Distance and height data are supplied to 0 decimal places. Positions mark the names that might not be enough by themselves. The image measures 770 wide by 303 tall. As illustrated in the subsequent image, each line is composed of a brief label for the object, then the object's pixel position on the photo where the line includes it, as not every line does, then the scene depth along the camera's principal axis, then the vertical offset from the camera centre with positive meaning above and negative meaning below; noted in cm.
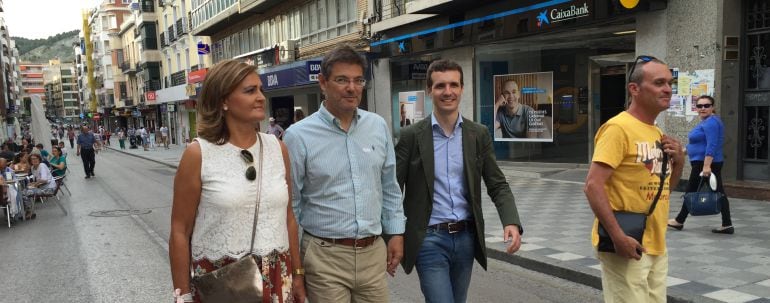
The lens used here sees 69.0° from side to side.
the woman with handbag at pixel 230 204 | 212 -34
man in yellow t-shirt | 278 -41
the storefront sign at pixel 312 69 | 1969 +153
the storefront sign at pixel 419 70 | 1750 +120
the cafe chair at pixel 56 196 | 1128 -159
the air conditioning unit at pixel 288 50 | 2428 +275
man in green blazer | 295 -46
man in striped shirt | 254 -37
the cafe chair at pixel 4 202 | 957 -135
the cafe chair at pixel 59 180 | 1278 -134
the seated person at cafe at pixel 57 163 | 1461 -111
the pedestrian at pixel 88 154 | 1875 -109
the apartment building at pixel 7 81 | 6042 +751
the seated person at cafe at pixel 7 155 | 1452 -80
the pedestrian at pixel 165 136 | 3853 -124
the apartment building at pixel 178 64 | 3828 +397
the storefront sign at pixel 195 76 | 3100 +231
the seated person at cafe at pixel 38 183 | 1107 -128
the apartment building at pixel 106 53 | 6994 +939
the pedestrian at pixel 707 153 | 655 -67
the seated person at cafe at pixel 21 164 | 1262 -94
